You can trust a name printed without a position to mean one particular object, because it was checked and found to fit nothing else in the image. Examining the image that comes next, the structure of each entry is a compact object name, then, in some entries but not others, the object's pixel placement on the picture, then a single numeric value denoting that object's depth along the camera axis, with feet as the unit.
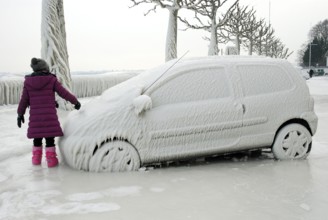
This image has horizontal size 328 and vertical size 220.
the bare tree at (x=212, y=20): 96.89
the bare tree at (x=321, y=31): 316.60
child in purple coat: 17.21
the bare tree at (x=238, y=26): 142.10
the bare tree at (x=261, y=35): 184.09
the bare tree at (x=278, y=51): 234.89
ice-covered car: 16.12
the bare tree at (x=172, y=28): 75.97
